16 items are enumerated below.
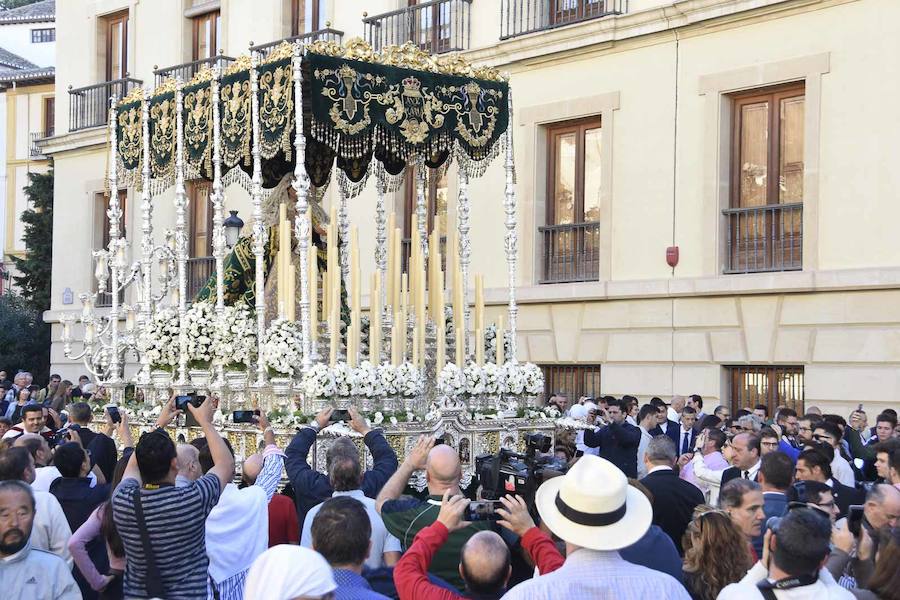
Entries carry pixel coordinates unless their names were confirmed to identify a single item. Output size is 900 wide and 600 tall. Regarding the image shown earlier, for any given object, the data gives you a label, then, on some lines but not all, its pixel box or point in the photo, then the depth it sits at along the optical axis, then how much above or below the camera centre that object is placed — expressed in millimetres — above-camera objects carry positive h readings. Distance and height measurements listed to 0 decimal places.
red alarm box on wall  16922 +593
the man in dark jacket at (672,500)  7125 -1008
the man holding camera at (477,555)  4773 -891
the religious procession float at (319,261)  11695 +404
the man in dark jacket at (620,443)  11023 -1118
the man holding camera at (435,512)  5438 -881
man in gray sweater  5246 -1014
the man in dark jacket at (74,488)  7305 -1007
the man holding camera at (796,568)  4453 -851
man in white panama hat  4156 -714
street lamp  14605 +786
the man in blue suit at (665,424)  13173 -1151
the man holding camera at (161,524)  5664 -921
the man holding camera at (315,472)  7125 -878
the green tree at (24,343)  28844 -900
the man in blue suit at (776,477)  6836 -858
